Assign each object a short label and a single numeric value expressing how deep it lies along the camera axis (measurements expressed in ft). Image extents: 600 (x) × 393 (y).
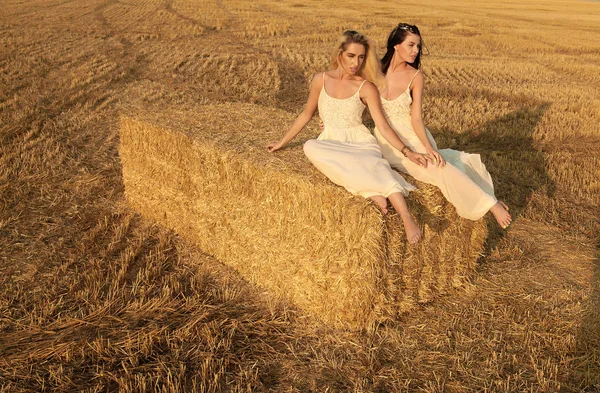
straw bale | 12.49
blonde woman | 12.33
